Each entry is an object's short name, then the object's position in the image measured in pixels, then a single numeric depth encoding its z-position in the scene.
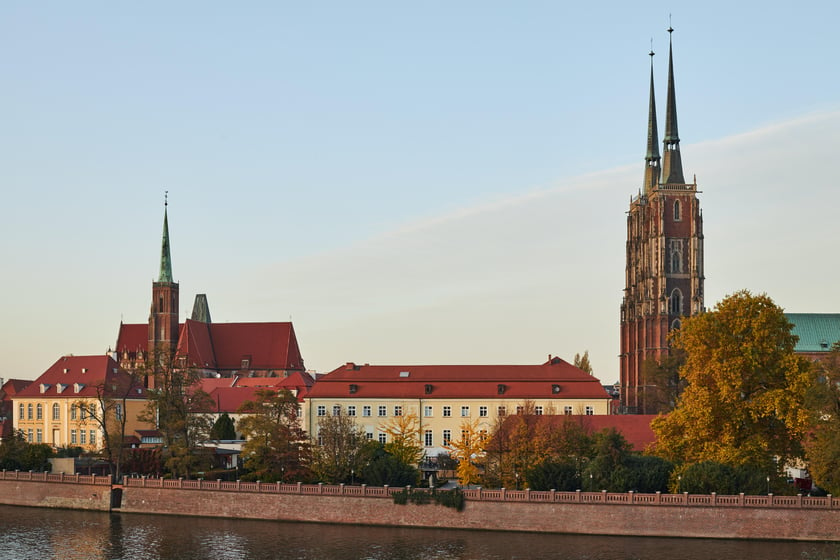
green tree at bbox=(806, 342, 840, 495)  63.09
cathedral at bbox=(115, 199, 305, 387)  161.00
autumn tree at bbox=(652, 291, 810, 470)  67.12
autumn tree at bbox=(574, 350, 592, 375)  193.10
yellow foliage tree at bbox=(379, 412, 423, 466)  82.69
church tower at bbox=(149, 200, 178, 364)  161.25
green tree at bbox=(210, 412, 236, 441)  107.62
